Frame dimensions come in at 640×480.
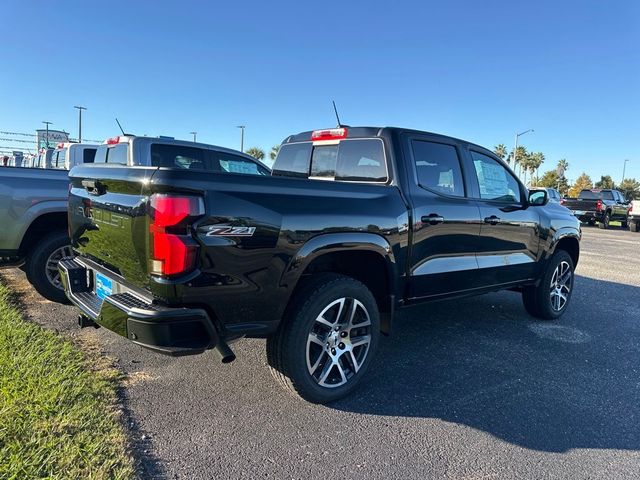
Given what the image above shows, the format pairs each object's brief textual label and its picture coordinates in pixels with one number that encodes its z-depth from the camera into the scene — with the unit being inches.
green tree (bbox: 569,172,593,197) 3132.4
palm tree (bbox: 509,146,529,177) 3535.9
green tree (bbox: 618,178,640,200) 2413.6
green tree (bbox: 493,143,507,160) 3278.3
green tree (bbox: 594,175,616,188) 2911.9
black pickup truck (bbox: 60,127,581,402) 97.7
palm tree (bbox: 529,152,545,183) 3676.2
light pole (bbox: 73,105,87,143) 2145.7
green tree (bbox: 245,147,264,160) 2285.9
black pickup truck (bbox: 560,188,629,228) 874.1
